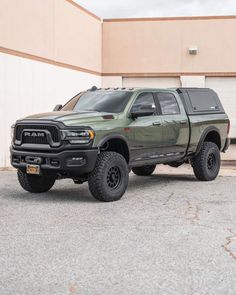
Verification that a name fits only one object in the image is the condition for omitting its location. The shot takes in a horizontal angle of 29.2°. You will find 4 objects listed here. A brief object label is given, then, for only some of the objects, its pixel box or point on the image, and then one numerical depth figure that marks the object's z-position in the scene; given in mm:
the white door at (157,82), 18925
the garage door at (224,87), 18950
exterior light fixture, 18569
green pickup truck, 7307
